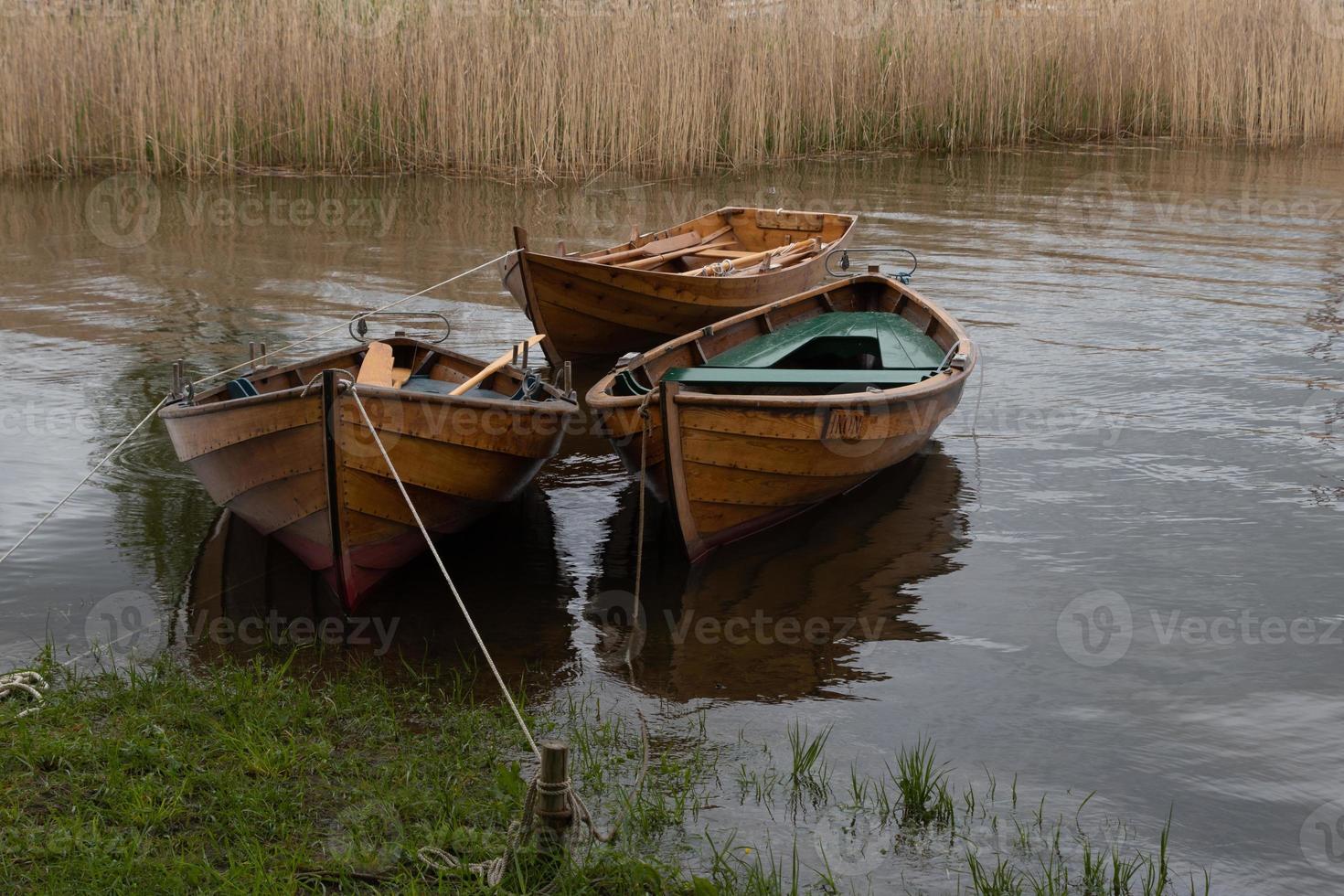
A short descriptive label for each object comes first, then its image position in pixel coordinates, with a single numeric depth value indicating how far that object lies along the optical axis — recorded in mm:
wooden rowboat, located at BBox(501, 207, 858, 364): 7852
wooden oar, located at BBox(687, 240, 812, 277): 8586
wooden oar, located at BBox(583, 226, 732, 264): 8828
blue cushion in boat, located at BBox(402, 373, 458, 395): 6020
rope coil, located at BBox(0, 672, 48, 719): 3979
